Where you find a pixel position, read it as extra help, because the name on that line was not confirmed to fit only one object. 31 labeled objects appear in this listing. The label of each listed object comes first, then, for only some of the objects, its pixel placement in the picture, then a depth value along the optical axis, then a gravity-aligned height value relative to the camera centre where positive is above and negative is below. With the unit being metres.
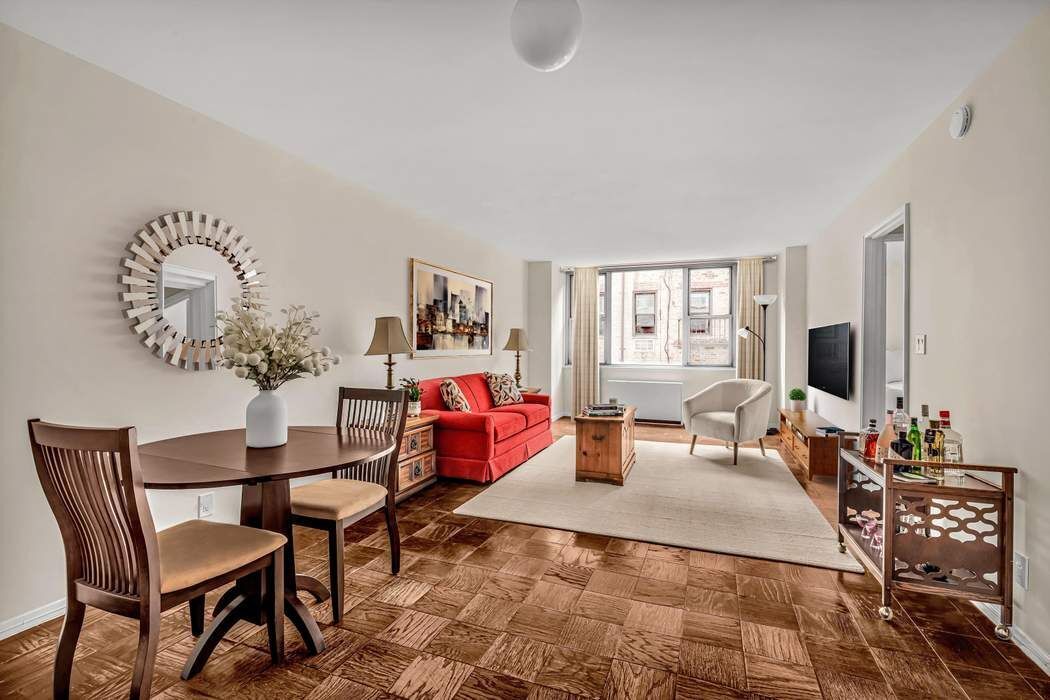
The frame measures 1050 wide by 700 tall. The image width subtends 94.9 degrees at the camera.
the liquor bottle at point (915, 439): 2.27 -0.39
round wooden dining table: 1.63 -0.42
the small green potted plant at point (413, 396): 4.05 -0.39
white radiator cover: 7.07 -0.66
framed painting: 4.64 +0.41
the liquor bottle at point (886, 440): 2.36 -0.41
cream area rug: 2.91 -1.12
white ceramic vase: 1.99 -0.31
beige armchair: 4.69 -0.60
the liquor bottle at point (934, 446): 2.17 -0.40
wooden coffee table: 4.06 -0.82
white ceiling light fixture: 1.53 +1.04
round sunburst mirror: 2.36 +0.35
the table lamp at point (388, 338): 3.74 +0.09
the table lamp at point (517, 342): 6.18 +0.12
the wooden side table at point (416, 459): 3.66 -0.87
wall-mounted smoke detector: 2.31 +1.15
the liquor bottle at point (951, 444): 2.13 -0.38
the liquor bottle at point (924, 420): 2.26 -0.30
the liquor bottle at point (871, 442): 2.47 -0.44
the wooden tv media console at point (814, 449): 4.10 -0.81
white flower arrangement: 1.90 -0.01
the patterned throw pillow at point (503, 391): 5.34 -0.44
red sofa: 4.06 -0.77
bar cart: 1.95 -0.79
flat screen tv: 4.11 -0.03
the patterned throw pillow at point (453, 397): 4.46 -0.43
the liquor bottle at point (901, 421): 2.40 -0.32
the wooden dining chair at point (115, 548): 1.34 -0.62
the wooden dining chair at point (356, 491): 2.04 -0.67
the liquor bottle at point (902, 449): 2.29 -0.44
